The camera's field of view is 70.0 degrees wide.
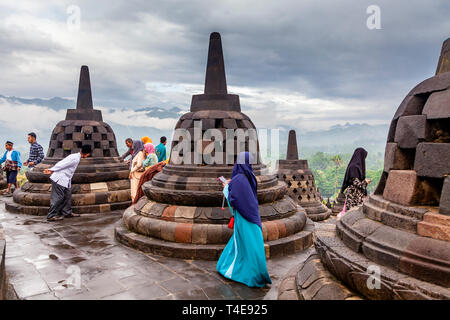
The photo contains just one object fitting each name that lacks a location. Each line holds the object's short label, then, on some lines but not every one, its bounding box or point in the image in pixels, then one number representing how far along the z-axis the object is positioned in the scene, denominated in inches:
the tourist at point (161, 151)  374.0
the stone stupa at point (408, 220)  103.7
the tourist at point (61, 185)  297.7
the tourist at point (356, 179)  281.6
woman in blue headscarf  163.5
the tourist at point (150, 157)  329.7
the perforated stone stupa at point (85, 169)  339.6
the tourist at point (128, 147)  406.0
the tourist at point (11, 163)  433.4
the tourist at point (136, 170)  332.8
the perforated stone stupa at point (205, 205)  215.8
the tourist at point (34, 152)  402.6
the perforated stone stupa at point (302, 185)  589.6
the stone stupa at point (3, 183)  463.2
